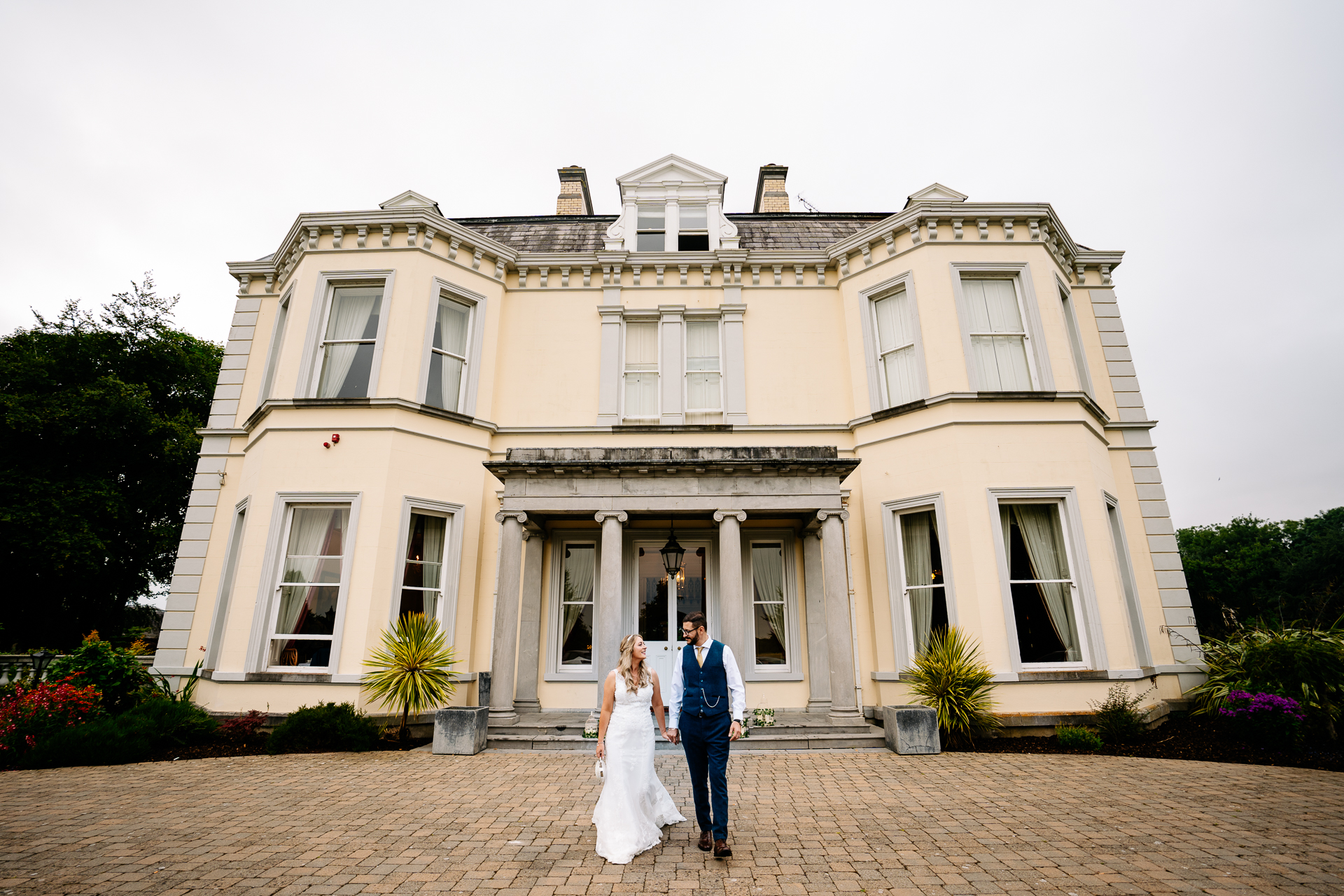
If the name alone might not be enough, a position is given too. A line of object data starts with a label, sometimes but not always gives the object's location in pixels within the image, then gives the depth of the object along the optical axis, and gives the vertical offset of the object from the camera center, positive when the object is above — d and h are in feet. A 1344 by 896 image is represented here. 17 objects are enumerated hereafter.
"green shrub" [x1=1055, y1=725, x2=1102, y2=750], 27.32 -4.47
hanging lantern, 34.35 +4.57
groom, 15.53 -1.85
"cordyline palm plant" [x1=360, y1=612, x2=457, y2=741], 29.12 -1.40
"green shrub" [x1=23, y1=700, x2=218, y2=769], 25.55 -4.08
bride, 15.47 -3.32
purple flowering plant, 26.16 -3.51
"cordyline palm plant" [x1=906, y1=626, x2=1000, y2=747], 28.19 -2.27
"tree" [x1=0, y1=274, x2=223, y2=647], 57.77 +19.23
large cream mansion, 31.71 +9.62
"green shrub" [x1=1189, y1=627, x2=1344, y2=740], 27.52 -1.56
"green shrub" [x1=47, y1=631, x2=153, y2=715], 30.19 -1.43
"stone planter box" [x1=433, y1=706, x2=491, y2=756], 27.63 -4.06
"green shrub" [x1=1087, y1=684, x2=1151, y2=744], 28.19 -3.85
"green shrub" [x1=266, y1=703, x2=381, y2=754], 27.96 -4.13
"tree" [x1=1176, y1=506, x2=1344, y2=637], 125.70 +16.74
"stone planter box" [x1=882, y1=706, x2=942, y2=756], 27.09 -4.08
